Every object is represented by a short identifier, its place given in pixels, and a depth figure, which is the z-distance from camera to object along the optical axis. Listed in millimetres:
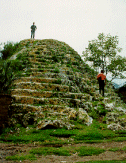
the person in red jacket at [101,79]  10906
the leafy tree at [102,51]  21688
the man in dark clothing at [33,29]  18891
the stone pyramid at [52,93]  7660
